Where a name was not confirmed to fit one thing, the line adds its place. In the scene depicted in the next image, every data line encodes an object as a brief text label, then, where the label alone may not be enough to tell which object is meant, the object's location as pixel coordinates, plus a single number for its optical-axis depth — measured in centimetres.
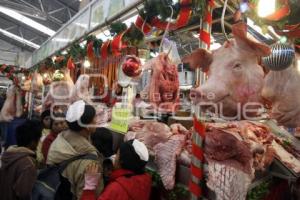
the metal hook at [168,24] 243
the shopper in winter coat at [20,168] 263
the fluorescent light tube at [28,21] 1289
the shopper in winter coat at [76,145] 213
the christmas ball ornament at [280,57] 165
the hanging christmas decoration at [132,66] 305
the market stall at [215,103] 170
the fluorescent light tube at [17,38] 1730
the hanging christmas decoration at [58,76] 520
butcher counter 209
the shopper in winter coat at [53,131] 319
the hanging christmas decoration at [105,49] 372
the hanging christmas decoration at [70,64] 532
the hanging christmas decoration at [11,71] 934
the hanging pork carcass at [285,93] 189
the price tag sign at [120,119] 304
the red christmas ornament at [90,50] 426
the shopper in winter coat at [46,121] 404
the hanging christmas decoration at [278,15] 167
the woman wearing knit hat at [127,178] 193
